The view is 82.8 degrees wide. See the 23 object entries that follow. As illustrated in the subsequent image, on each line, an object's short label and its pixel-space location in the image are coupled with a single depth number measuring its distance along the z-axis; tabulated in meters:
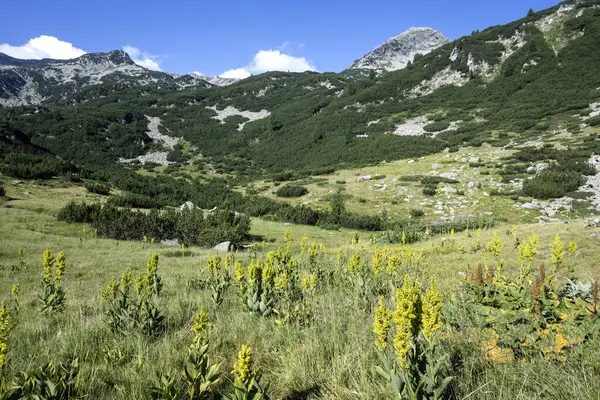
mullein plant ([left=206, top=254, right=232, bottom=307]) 5.70
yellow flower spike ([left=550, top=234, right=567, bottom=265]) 6.40
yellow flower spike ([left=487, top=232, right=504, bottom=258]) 7.24
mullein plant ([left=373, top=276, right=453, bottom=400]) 2.24
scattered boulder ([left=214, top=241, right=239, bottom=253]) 15.15
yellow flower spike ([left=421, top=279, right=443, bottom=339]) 2.37
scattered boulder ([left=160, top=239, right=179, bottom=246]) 16.88
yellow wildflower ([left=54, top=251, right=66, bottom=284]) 5.10
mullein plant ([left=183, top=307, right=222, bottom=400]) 2.56
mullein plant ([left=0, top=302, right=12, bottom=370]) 2.46
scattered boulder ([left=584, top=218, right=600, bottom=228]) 10.09
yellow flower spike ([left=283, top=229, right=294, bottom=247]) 7.66
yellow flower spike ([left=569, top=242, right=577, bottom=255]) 7.02
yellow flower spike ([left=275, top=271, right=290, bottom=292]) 4.89
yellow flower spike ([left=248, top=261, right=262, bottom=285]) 5.03
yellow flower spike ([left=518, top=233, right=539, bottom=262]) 6.37
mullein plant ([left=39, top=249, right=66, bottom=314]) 5.23
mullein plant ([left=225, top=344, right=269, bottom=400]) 2.28
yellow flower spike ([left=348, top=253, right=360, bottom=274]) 6.03
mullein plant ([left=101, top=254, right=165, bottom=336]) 4.38
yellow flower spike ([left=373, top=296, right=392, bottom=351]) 2.36
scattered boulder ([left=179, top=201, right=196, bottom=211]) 22.42
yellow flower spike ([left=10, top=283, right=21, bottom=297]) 4.86
